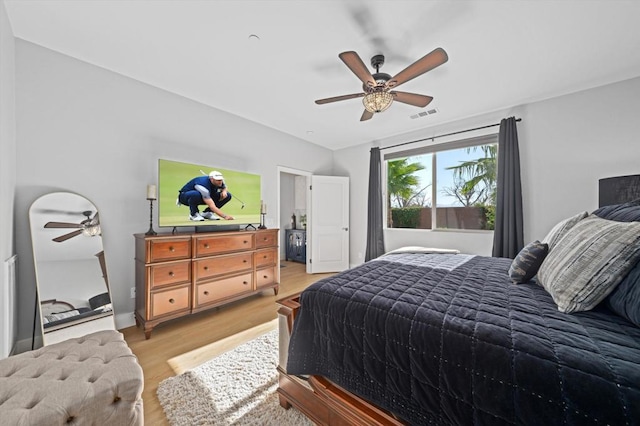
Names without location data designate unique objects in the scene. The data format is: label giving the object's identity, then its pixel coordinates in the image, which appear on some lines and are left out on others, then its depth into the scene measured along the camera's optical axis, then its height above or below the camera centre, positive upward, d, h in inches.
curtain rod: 135.1 +50.5
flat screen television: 104.3 +9.8
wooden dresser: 94.0 -25.6
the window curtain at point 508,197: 124.9 +8.8
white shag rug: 56.3 -47.9
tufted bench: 33.9 -27.2
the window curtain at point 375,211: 178.5 +2.5
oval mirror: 79.3 -18.3
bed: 29.4 -19.3
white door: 189.5 -7.9
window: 144.3 +19.6
